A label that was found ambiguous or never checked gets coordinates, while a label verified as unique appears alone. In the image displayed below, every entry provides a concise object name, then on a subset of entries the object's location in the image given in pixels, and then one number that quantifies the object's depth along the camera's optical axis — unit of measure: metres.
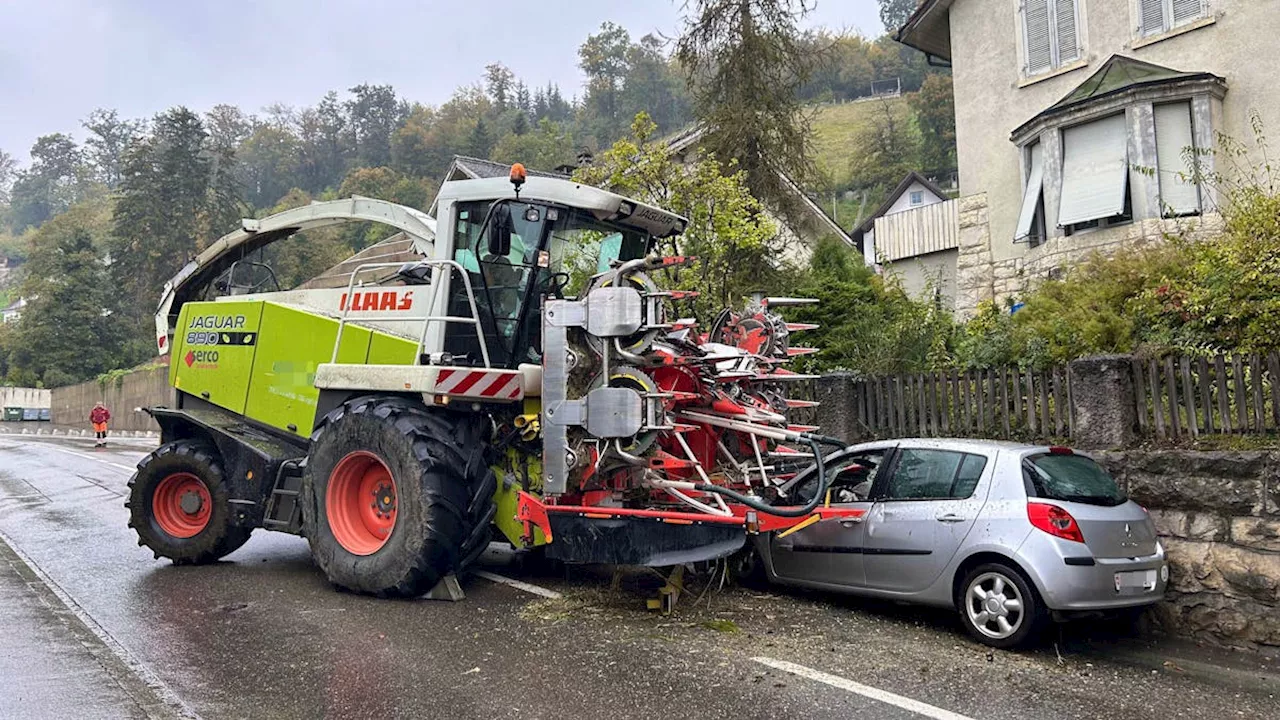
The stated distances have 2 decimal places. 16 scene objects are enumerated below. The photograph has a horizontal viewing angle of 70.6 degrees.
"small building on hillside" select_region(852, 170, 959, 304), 24.61
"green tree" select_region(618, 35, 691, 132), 98.31
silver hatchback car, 5.89
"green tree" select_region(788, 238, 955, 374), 11.71
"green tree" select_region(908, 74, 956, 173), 61.44
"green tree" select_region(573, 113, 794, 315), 12.97
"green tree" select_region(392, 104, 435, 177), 81.44
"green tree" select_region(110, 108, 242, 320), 53.03
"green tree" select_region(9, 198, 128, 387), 51.72
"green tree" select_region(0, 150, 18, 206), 141.50
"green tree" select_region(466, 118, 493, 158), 70.25
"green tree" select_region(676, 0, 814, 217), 17.27
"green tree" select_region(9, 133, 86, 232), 134.00
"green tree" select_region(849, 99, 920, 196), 65.25
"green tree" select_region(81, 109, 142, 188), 117.75
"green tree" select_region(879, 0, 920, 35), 113.19
